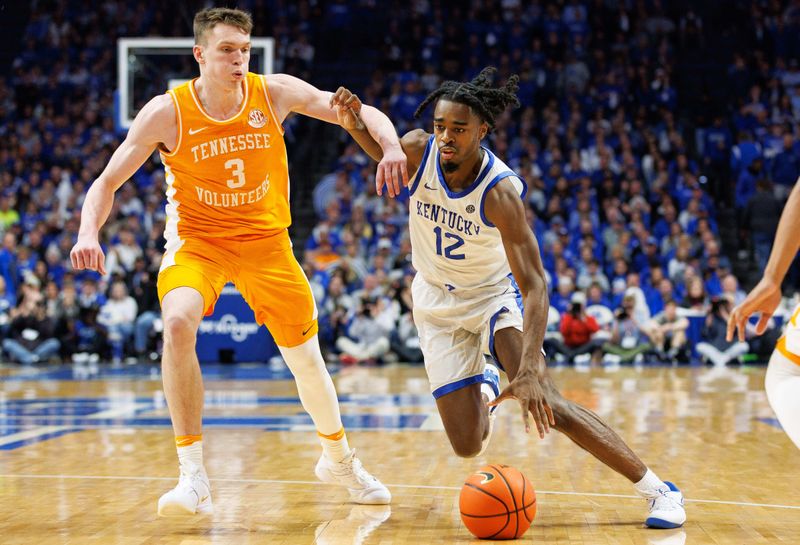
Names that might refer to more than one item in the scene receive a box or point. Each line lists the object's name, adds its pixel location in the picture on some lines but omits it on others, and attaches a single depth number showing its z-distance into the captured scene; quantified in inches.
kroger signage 588.1
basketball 173.3
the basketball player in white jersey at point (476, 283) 180.2
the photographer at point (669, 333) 579.8
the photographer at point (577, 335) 577.0
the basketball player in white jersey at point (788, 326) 119.3
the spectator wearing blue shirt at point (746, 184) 697.0
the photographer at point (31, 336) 606.9
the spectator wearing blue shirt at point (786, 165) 693.9
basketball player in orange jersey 187.2
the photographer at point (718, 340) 565.9
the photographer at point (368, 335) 590.9
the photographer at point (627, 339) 579.8
